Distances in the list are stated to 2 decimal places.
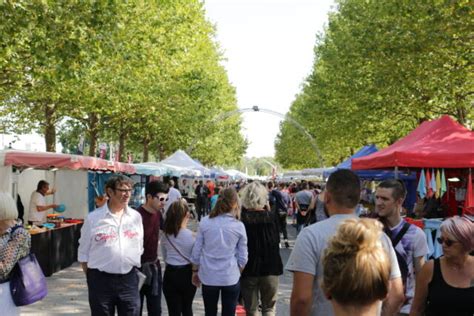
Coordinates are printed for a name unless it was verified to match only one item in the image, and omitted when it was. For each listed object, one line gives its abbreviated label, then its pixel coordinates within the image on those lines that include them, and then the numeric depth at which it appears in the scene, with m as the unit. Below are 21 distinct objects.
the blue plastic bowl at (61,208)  15.03
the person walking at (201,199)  27.72
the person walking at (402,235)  4.62
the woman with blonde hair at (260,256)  6.08
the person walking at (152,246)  6.13
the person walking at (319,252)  3.27
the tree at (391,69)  16.41
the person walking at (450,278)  3.80
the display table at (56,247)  11.57
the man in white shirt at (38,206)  13.05
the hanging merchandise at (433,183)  11.54
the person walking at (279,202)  15.36
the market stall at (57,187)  12.10
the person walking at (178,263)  6.16
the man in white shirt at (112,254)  5.12
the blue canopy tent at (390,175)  18.17
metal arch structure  49.56
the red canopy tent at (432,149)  10.39
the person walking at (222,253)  5.75
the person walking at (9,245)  4.36
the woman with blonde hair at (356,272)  2.14
